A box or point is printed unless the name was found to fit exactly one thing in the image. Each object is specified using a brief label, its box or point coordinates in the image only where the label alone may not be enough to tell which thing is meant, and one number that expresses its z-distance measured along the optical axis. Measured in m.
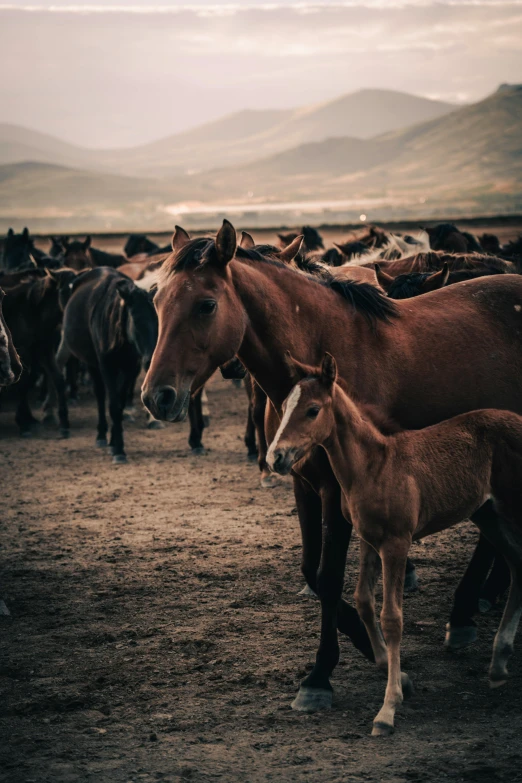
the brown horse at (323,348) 8.68
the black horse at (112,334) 21.27
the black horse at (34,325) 25.19
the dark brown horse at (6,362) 11.68
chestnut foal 8.22
